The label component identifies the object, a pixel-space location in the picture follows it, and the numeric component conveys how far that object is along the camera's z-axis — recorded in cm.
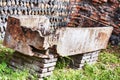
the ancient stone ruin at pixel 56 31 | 382
